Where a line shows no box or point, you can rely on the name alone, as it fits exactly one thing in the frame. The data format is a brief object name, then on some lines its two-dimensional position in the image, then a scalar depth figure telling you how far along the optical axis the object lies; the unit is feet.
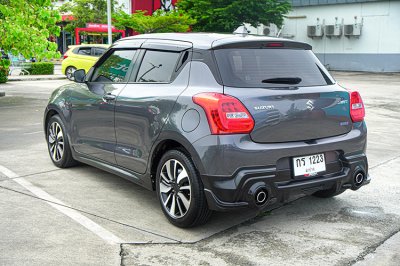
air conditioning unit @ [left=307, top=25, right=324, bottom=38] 125.59
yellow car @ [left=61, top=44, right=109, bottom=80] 76.28
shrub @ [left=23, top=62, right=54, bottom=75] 87.97
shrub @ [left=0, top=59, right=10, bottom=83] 68.09
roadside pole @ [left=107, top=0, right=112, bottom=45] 87.18
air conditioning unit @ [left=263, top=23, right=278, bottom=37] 132.30
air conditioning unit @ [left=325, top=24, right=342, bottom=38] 121.29
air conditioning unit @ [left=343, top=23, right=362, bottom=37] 117.70
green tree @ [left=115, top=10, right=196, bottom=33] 99.66
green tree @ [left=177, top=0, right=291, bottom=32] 106.01
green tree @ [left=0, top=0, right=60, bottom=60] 38.54
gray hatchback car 13.01
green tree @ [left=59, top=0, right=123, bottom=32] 150.20
